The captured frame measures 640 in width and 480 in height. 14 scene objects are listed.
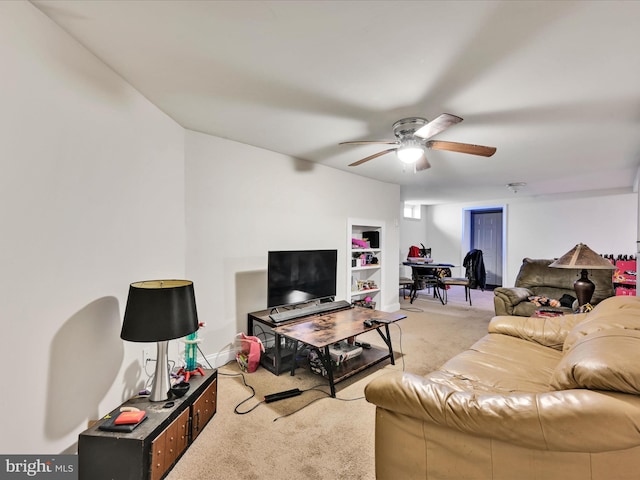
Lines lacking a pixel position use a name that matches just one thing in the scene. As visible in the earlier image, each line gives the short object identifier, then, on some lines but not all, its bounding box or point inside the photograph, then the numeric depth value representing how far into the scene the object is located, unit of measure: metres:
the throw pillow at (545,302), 3.37
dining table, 5.86
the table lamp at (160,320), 1.55
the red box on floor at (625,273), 4.65
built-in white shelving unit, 4.49
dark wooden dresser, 1.35
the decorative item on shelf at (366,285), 4.61
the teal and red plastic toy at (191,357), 2.07
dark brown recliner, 3.66
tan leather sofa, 0.96
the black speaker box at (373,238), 4.89
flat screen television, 2.93
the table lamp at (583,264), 2.46
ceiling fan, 2.12
